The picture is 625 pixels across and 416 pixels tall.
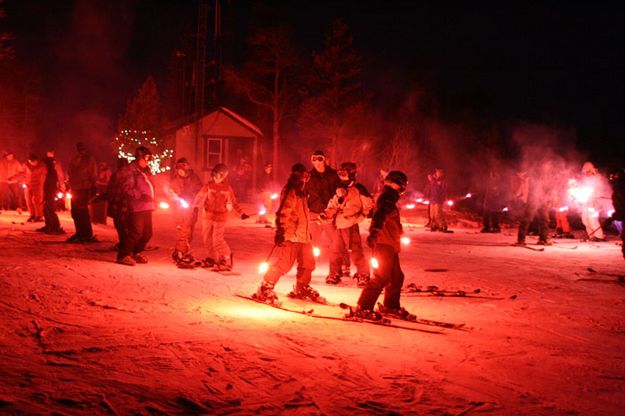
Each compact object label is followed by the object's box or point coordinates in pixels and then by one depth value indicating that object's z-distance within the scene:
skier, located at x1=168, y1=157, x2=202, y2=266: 12.16
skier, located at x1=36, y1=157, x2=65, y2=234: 15.80
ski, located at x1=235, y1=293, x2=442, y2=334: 7.63
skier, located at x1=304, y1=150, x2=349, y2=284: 10.92
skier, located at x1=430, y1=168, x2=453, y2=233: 21.73
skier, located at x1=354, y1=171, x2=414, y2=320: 8.00
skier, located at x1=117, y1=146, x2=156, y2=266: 11.92
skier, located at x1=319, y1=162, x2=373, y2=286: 10.55
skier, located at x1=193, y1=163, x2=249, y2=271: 11.59
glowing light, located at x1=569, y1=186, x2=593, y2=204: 19.00
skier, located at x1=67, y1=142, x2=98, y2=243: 14.55
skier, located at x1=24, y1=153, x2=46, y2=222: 18.80
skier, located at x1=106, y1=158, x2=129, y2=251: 12.06
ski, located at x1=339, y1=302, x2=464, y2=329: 7.77
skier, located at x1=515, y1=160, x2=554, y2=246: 17.80
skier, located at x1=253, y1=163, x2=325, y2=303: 9.22
